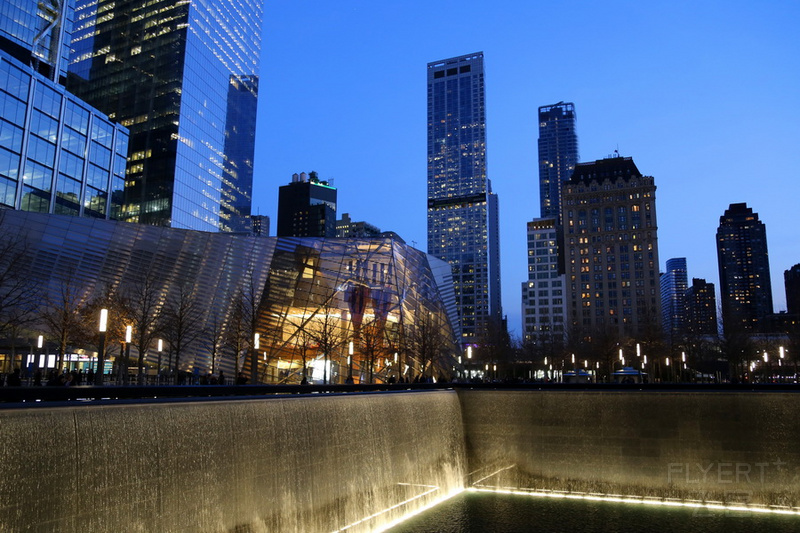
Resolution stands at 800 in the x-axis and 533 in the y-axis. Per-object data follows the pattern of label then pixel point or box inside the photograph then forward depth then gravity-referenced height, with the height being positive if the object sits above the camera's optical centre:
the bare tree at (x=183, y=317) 44.05 +3.67
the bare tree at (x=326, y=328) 50.38 +3.19
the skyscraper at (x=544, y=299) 190.88 +21.03
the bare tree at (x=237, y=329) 47.66 +2.94
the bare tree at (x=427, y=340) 55.56 +2.50
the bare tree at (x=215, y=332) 50.22 +2.64
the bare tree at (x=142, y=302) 42.92 +4.65
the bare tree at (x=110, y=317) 42.81 +3.26
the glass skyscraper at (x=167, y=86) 120.81 +56.23
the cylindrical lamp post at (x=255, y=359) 31.03 +0.40
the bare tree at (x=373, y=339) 52.06 +2.33
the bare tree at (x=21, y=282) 42.00 +5.83
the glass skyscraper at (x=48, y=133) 73.88 +29.98
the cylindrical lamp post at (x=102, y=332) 19.73 +1.04
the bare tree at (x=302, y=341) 52.02 +2.15
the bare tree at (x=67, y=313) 39.69 +3.54
